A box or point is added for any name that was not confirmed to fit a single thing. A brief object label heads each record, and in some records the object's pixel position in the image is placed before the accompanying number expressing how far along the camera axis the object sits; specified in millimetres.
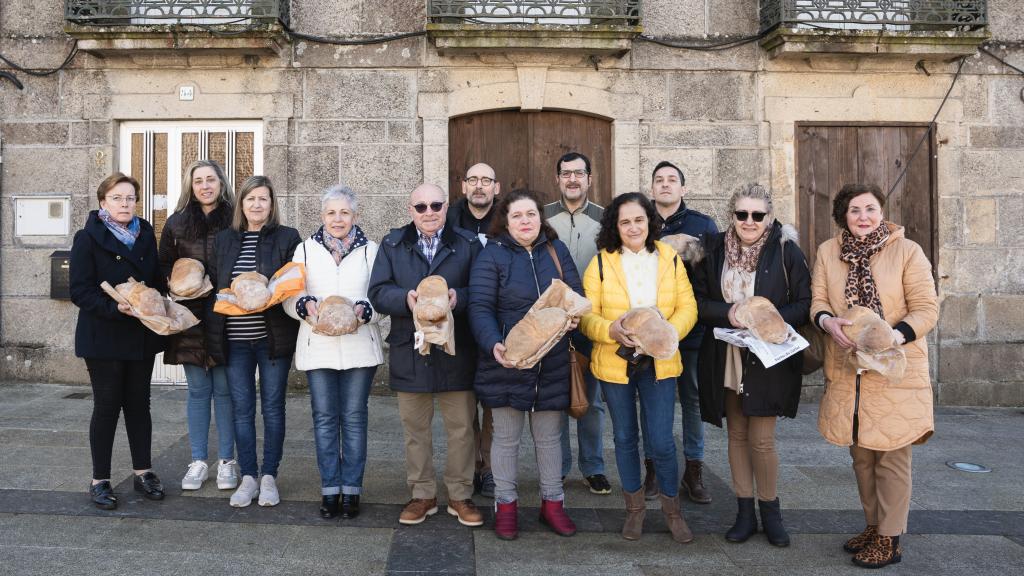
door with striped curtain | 7477
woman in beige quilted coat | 3430
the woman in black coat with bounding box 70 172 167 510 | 4059
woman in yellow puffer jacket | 3723
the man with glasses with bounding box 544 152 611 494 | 4488
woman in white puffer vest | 3971
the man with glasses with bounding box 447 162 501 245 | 4438
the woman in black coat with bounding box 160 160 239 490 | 4277
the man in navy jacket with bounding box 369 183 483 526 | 3898
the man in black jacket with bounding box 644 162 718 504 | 4352
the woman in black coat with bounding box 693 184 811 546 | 3635
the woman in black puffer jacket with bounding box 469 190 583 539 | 3721
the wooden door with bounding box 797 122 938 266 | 7496
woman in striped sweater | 4156
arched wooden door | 7438
